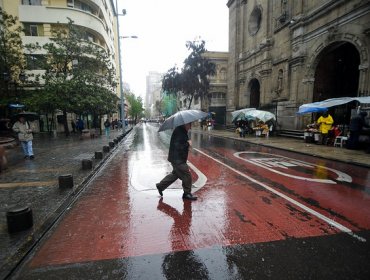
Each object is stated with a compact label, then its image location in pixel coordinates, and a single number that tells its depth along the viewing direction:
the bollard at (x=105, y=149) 12.49
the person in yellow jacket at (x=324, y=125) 13.97
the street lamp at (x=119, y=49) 24.49
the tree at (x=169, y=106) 88.72
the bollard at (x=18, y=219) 3.79
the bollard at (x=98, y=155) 10.35
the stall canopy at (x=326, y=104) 12.46
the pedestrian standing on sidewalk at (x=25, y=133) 10.10
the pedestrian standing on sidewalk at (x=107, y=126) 23.33
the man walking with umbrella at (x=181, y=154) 5.16
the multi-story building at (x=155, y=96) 159.88
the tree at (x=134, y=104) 87.50
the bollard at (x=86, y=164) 8.23
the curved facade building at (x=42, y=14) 27.19
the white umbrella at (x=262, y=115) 19.89
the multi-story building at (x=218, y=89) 45.84
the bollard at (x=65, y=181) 6.04
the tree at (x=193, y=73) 36.22
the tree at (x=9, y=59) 18.79
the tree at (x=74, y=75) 18.77
